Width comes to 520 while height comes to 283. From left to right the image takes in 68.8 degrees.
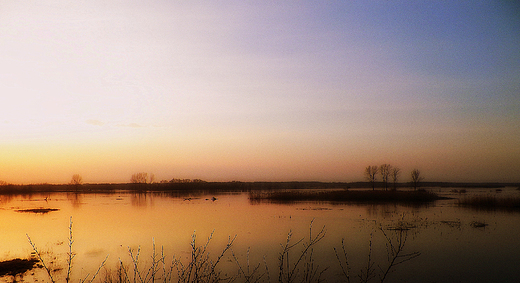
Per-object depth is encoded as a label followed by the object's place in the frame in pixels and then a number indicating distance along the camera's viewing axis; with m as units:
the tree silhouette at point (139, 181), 109.88
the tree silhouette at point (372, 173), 84.56
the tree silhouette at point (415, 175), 82.29
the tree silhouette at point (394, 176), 84.66
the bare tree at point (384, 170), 82.84
